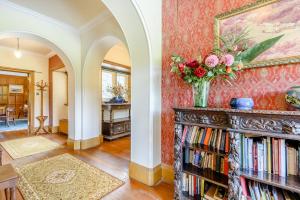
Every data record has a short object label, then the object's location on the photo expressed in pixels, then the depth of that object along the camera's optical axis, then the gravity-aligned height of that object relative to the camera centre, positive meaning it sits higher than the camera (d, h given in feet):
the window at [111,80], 16.71 +2.19
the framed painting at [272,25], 4.48 +2.32
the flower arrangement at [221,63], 4.88 +1.17
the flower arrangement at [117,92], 16.06 +0.78
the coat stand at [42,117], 17.01 -1.95
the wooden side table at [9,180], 4.21 -2.24
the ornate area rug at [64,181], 6.15 -3.79
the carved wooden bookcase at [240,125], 3.69 -0.76
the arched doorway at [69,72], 10.23 +2.06
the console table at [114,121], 14.39 -2.17
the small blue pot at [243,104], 4.53 -0.17
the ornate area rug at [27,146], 11.03 -3.81
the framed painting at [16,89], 30.27 +2.14
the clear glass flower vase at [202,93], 5.33 +0.19
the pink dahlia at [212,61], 4.81 +1.19
